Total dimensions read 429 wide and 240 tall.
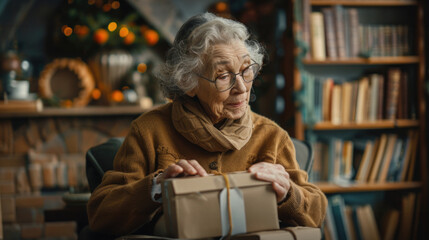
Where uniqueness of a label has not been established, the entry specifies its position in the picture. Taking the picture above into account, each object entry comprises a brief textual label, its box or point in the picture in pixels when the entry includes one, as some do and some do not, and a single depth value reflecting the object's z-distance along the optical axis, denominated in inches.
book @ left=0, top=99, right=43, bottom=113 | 114.6
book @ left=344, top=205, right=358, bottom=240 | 113.0
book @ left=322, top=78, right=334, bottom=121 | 112.0
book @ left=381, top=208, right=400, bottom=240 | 114.2
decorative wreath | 121.7
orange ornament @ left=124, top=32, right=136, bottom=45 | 123.3
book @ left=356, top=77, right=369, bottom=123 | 112.2
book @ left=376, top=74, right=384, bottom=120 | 112.8
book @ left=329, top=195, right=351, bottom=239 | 110.3
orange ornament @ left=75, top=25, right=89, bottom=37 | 122.3
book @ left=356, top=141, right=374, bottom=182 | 113.7
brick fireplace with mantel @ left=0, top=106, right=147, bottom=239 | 119.7
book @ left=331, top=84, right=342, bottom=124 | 111.7
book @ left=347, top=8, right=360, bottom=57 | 111.3
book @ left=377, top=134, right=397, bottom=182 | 112.8
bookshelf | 110.3
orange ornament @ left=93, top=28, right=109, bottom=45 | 120.2
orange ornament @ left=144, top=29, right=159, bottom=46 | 124.7
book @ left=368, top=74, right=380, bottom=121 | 112.6
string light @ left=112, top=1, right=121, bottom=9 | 126.2
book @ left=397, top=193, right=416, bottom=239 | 113.0
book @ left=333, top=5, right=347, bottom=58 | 110.5
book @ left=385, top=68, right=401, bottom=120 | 112.1
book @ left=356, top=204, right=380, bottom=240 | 113.3
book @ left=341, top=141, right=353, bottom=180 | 113.2
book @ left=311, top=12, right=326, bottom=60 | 110.1
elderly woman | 55.2
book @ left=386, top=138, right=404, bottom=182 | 113.2
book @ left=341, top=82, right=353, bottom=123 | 112.0
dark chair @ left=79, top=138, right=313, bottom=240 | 64.8
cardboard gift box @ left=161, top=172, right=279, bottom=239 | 43.2
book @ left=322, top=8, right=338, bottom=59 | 110.4
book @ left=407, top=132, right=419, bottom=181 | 113.3
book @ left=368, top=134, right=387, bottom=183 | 112.9
